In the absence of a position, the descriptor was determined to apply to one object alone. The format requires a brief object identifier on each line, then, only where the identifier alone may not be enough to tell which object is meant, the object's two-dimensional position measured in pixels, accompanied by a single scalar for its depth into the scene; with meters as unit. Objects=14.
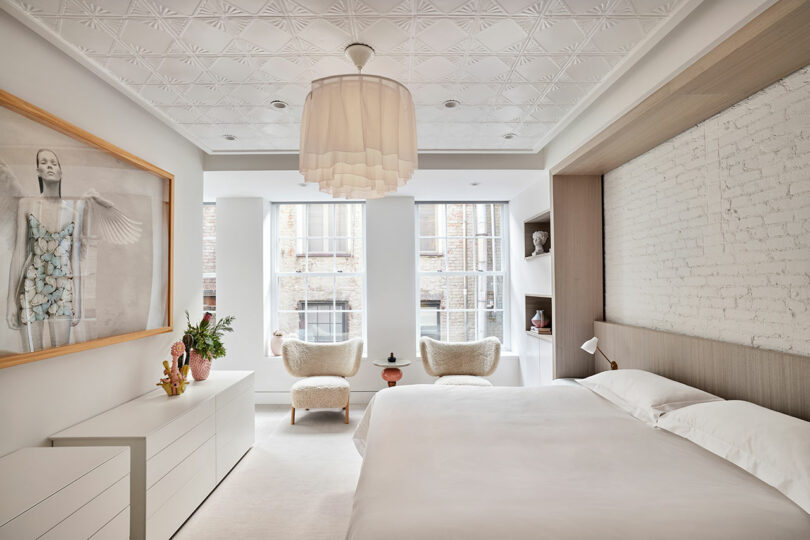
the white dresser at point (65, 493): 1.44
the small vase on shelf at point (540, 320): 4.67
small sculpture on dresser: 2.93
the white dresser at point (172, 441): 2.16
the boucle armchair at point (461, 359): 4.79
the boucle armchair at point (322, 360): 4.71
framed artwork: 1.90
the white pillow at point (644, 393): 2.24
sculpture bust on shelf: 4.63
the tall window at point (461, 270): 5.66
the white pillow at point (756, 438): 1.46
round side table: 4.64
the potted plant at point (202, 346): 3.32
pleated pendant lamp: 2.02
